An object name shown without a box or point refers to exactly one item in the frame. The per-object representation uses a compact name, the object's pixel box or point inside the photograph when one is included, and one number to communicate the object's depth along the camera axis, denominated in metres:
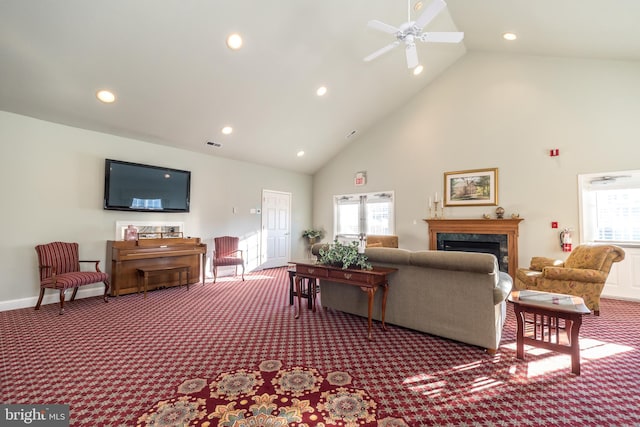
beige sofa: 2.74
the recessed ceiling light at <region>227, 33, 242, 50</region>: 3.98
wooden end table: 2.38
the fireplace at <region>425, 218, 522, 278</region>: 5.54
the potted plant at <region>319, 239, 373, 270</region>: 3.40
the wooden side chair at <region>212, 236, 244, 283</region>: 6.14
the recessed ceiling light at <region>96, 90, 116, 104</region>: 4.23
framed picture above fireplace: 5.88
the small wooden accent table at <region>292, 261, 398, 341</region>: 3.11
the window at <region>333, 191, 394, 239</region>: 7.38
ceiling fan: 3.12
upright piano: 4.79
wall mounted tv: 4.99
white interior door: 7.76
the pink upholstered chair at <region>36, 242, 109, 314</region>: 3.90
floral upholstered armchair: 3.91
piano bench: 4.74
